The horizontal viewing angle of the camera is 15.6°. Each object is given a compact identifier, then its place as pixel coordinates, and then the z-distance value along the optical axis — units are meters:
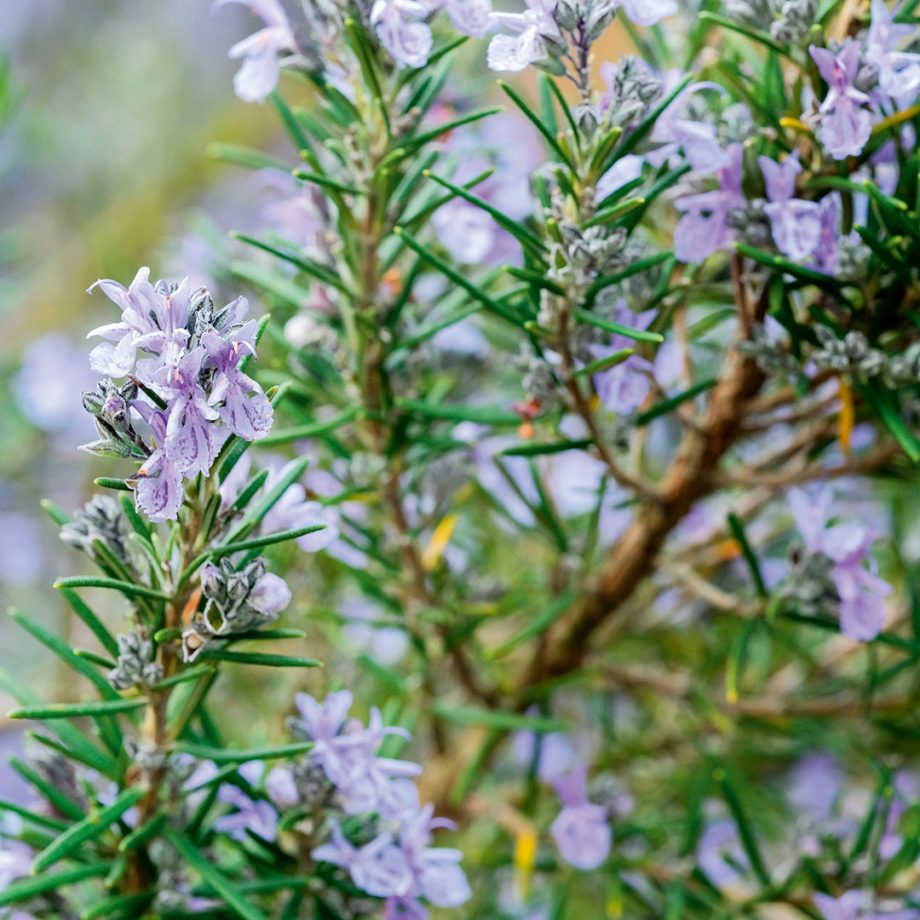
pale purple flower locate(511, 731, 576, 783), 0.74
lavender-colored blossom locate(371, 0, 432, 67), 0.55
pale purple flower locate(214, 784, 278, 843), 0.57
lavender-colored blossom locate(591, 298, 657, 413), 0.58
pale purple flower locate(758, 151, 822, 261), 0.56
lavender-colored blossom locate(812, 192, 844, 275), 0.57
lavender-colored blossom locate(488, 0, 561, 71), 0.55
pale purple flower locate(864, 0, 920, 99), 0.55
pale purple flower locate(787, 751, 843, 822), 0.75
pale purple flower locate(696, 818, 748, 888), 0.71
